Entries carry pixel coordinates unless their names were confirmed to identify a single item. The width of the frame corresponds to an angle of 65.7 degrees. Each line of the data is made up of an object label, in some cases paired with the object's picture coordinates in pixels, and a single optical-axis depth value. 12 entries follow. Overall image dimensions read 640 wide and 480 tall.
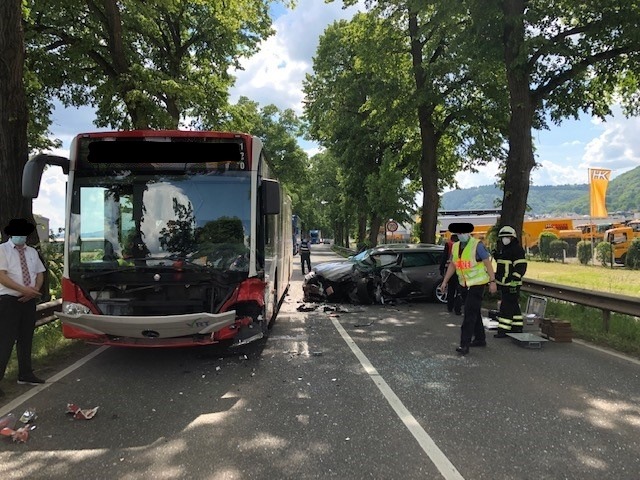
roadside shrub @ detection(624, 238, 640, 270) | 22.98
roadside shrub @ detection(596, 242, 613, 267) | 25.27
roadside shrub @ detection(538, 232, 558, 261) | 31.71
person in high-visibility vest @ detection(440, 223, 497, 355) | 7.12
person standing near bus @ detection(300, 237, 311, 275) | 20.64
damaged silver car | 12.21
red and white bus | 5.90
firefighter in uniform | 8.16
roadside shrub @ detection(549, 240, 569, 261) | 30.37
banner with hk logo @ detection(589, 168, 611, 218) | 23.23
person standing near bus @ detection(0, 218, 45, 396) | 5.25
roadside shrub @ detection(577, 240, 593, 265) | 27.00
